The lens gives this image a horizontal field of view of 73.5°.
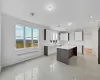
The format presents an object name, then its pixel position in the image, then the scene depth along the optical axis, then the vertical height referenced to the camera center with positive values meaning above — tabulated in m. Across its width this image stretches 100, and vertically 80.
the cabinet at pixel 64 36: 8.16 +0.44
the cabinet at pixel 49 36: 5.92 +0.32
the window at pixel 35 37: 5.25 +0.21
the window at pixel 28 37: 4.64 +0.19
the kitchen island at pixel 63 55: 3.92 -0.95
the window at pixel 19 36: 4.04 +0.22
